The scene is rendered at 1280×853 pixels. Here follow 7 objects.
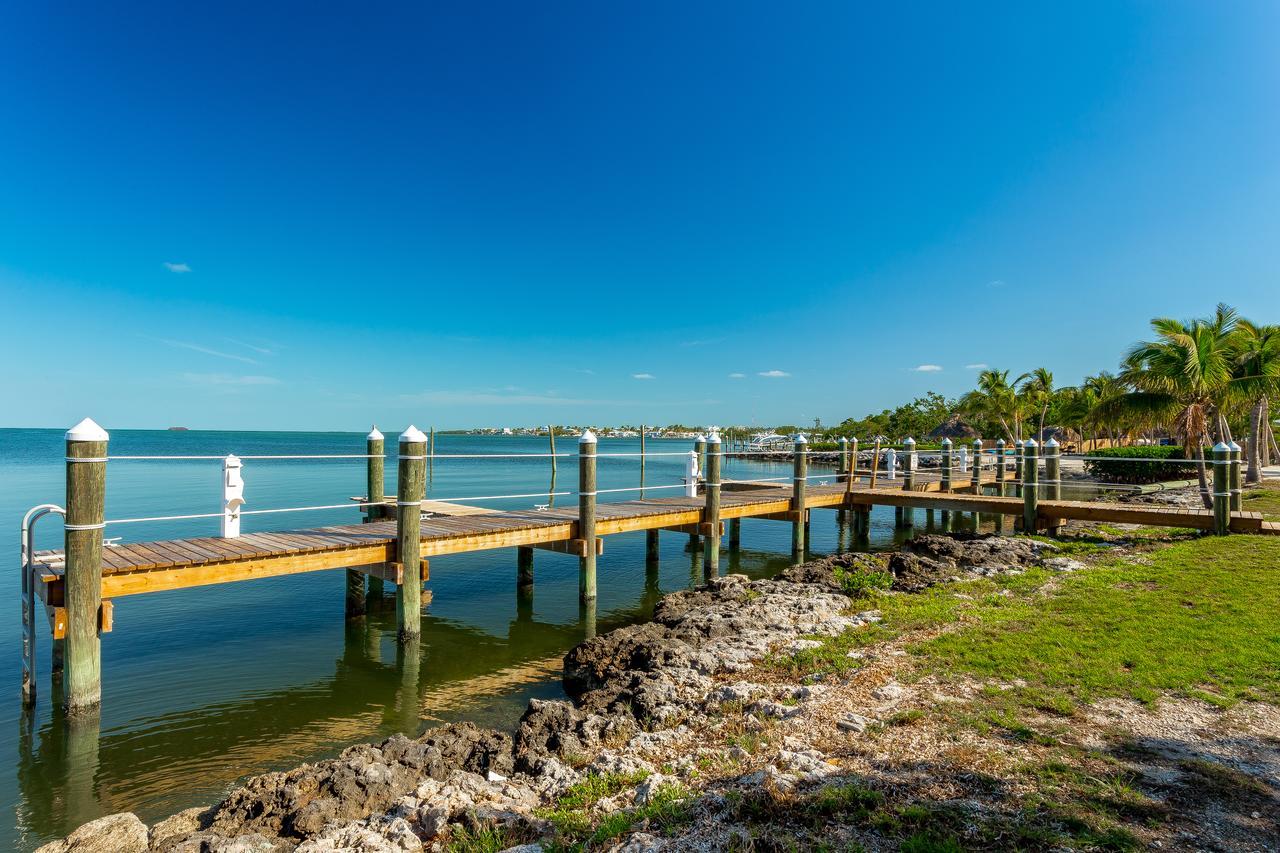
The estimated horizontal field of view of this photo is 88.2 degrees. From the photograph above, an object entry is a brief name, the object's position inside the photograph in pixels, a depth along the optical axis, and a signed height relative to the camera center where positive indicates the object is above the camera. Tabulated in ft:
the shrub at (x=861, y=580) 29.81 -7.15
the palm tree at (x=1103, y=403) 61.26 +4.53
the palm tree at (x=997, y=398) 135.85 +6.84
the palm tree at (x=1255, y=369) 52.90 +5.44
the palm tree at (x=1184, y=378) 49.24 +3.99
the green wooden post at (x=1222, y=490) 36.81 -3.34
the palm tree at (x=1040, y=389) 139.95 +9.03
